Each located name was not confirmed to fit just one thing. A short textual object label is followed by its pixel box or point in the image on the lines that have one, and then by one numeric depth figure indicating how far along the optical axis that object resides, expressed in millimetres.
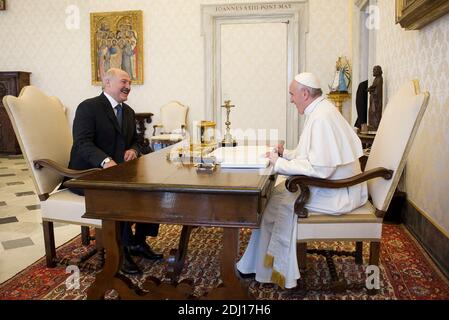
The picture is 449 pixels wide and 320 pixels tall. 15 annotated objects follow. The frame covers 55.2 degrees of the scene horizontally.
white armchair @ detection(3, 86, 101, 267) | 2863
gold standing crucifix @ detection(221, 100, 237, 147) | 3303
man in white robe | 2455
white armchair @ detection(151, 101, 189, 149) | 7938
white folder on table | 2318
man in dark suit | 3012
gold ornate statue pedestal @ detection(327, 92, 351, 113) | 7074
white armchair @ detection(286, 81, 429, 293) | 2381
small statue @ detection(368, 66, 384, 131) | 4617
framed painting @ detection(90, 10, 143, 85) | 8117
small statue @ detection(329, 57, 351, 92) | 7059
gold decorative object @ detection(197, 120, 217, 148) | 3118
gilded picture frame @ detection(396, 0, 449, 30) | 2962
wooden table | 1934
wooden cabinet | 8492
